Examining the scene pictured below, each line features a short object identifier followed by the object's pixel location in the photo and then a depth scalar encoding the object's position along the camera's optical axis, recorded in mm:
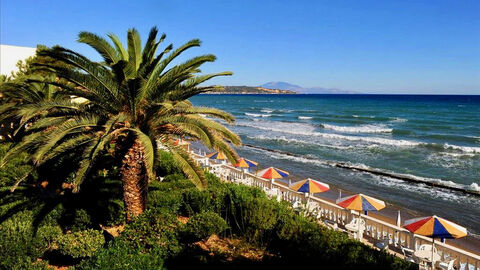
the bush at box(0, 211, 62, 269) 6746
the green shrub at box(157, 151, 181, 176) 14923
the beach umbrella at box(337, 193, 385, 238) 10383
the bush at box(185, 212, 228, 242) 7543
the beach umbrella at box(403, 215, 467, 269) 8555
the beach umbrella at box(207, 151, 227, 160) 16248
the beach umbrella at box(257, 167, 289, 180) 13850
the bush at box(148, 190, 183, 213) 9891
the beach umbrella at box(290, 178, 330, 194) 12000
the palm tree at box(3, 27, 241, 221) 7324
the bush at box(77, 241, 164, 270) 5738
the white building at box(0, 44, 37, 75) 22125
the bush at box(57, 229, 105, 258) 7418
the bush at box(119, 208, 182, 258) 6922
